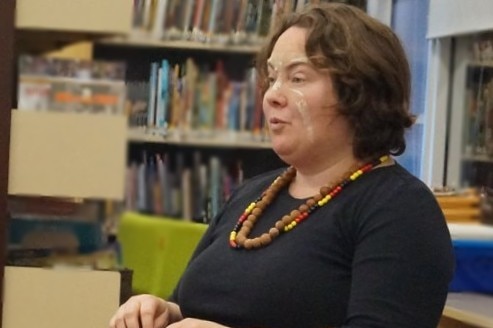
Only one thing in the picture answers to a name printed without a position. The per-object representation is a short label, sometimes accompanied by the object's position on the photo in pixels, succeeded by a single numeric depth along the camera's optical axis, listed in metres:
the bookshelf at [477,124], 3.98
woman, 2.72
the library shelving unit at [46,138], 3.57
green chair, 3.27
